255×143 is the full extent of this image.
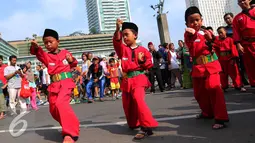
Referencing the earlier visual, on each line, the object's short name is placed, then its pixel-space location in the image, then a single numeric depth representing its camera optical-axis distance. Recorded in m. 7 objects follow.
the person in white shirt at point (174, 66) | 12.39
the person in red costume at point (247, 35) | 4.93
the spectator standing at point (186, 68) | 11.11
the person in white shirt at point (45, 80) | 12.98
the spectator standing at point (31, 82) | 11.46
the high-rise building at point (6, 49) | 105.85
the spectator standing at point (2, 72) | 9.81
